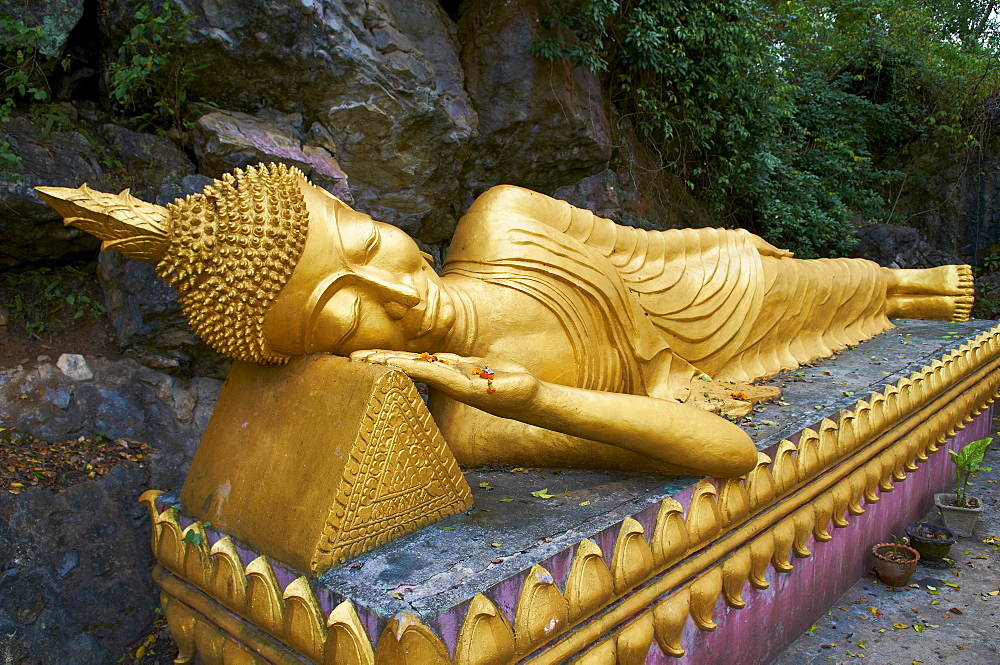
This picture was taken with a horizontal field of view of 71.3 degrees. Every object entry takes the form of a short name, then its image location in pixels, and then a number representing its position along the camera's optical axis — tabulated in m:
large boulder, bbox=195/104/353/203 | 3.15
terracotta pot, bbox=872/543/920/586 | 2.70
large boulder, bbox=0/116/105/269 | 2.59
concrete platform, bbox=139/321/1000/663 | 1.36
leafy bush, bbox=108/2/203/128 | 2.96
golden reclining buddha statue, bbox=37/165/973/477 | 1.73
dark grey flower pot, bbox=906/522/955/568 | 2.89
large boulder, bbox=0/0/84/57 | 2.74
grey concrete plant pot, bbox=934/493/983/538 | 3.13
